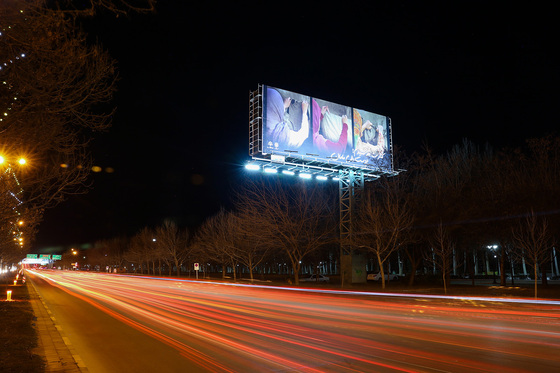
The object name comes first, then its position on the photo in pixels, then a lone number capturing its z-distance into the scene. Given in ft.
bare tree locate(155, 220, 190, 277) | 264.09
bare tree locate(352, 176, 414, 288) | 108.78
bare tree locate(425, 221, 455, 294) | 103.45
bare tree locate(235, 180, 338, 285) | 135.13
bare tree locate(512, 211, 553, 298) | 84.18
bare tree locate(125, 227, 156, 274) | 305.32
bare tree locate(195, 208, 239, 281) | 174.64
